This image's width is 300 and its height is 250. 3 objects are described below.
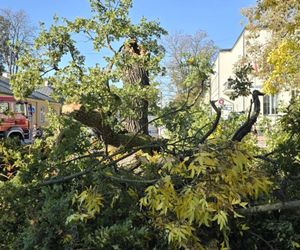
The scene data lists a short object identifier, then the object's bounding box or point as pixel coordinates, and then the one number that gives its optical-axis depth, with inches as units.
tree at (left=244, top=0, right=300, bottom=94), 244.4
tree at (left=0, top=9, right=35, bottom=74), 1124.1
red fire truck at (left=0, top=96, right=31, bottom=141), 421.1
